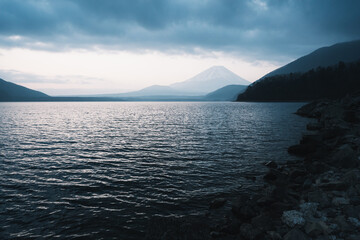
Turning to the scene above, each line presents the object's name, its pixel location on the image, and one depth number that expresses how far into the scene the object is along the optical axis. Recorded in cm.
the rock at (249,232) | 1048
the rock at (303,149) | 2675
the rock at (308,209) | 1159
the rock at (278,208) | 1289
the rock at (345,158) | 1917
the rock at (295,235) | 936
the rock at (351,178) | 1432
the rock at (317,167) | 1920
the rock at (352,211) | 1068
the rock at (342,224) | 970
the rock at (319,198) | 1250
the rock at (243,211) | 1267
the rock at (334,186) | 1428
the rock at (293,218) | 1082
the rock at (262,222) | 1108
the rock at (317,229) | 970
